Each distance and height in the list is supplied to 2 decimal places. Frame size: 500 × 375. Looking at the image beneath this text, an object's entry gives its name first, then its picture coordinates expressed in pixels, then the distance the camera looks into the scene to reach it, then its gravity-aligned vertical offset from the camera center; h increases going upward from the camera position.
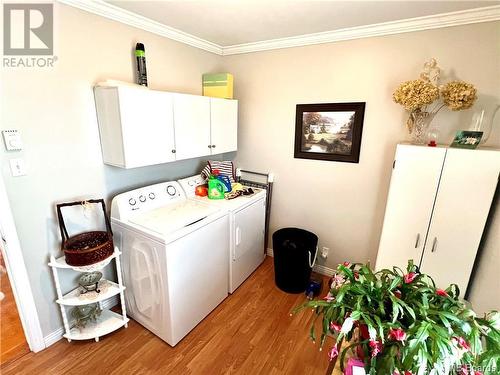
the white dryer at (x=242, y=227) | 2.27 -1.01
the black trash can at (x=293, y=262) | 2.33 -1.29
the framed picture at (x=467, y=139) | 1.61 -0.07
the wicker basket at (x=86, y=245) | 1.63 -0.87
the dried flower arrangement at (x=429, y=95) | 1.64 +0.22
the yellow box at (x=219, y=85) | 2.54 +0.37
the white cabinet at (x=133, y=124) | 1.71 -0.04
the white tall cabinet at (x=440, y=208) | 1.58 -0.54
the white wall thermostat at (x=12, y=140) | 1.46 -0.14
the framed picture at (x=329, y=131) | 2.27 -0.06
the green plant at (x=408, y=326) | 0.70 -0.60
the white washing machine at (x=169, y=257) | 1.73 -1.00
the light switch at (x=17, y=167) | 1.50 -0.31
